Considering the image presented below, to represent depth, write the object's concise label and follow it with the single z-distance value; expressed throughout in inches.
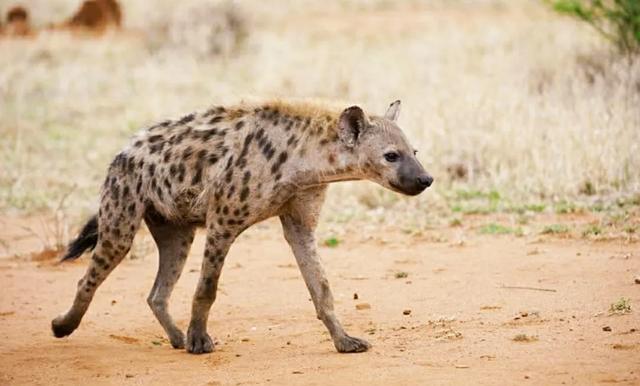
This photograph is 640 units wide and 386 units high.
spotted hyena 459.5
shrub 1008.2
